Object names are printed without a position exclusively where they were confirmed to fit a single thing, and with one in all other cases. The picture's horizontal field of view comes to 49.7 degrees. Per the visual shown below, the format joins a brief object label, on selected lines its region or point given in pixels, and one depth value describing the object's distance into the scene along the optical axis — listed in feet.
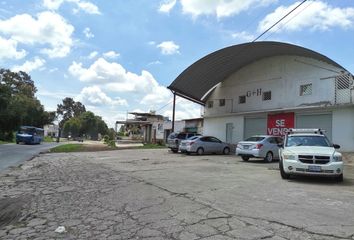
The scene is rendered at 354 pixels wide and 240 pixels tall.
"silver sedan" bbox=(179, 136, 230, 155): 94.27
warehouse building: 80.43
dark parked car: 103.71
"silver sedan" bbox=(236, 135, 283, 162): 73.20
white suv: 41.75
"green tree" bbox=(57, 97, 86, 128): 472.03
